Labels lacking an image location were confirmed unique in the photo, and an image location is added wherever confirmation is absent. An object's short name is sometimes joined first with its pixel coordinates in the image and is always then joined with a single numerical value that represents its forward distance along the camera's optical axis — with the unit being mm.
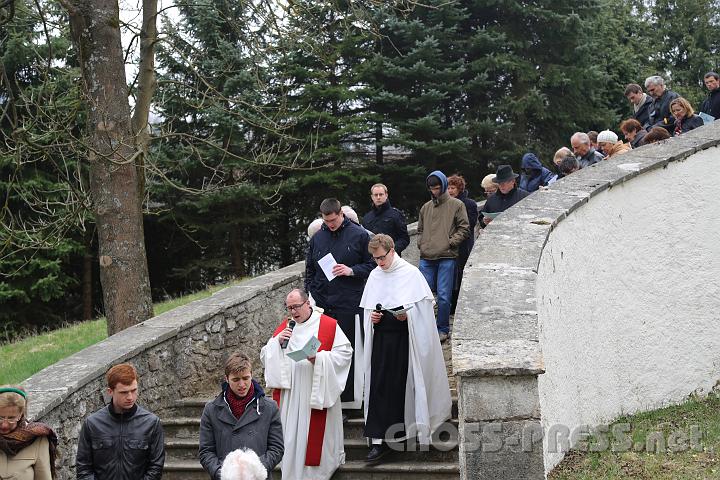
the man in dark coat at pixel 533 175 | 9633
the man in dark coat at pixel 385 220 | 8789
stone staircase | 6652
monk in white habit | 6832
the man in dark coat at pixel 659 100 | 10461
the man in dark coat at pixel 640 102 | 10836
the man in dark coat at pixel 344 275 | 7621
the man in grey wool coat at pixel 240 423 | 5383
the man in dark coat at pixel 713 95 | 10367
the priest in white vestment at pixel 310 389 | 6738
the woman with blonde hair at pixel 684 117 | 9680
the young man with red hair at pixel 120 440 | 5094
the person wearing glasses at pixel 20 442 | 5027
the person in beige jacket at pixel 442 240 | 8797
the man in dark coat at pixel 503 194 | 8805
